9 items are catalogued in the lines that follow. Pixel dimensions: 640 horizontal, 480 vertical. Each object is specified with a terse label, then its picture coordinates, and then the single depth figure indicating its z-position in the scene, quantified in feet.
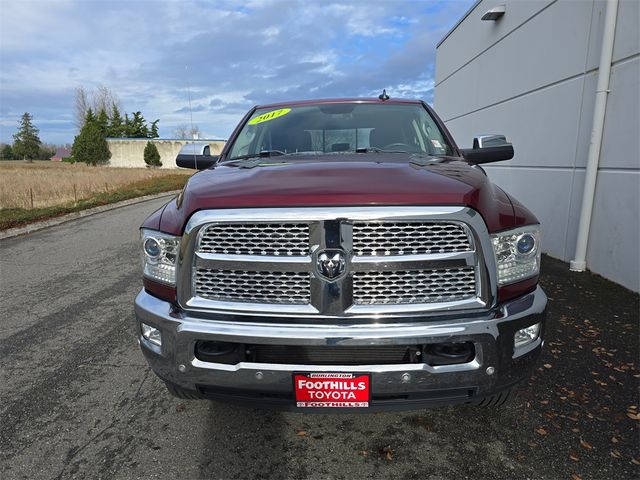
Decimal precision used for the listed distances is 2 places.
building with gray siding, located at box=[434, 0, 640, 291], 15.23
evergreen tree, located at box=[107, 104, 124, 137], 198.90
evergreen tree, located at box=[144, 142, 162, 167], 158.71
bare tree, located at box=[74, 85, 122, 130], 209.87
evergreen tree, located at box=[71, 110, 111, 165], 156.87
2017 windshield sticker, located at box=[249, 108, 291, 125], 11.70
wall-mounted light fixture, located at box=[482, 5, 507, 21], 24.93
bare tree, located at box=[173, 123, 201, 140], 188.57
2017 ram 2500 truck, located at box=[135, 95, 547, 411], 5.87
